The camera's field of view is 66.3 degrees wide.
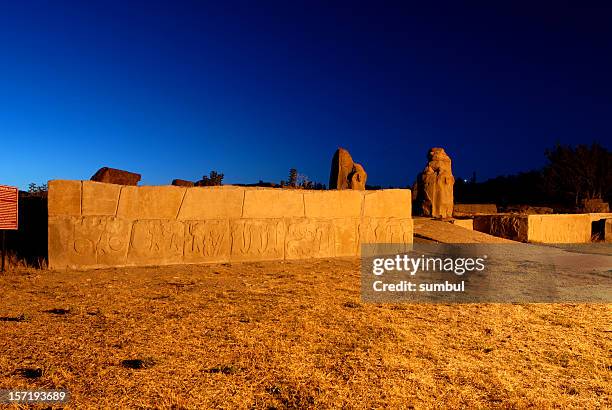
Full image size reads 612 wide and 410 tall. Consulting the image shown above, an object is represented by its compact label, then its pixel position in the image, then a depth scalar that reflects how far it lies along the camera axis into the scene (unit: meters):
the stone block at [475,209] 20.95
